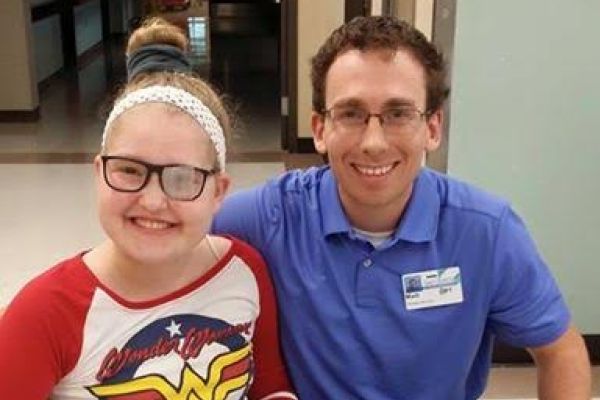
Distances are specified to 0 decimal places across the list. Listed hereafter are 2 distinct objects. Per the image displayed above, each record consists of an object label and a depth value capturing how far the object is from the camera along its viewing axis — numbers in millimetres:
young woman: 1100
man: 1315
